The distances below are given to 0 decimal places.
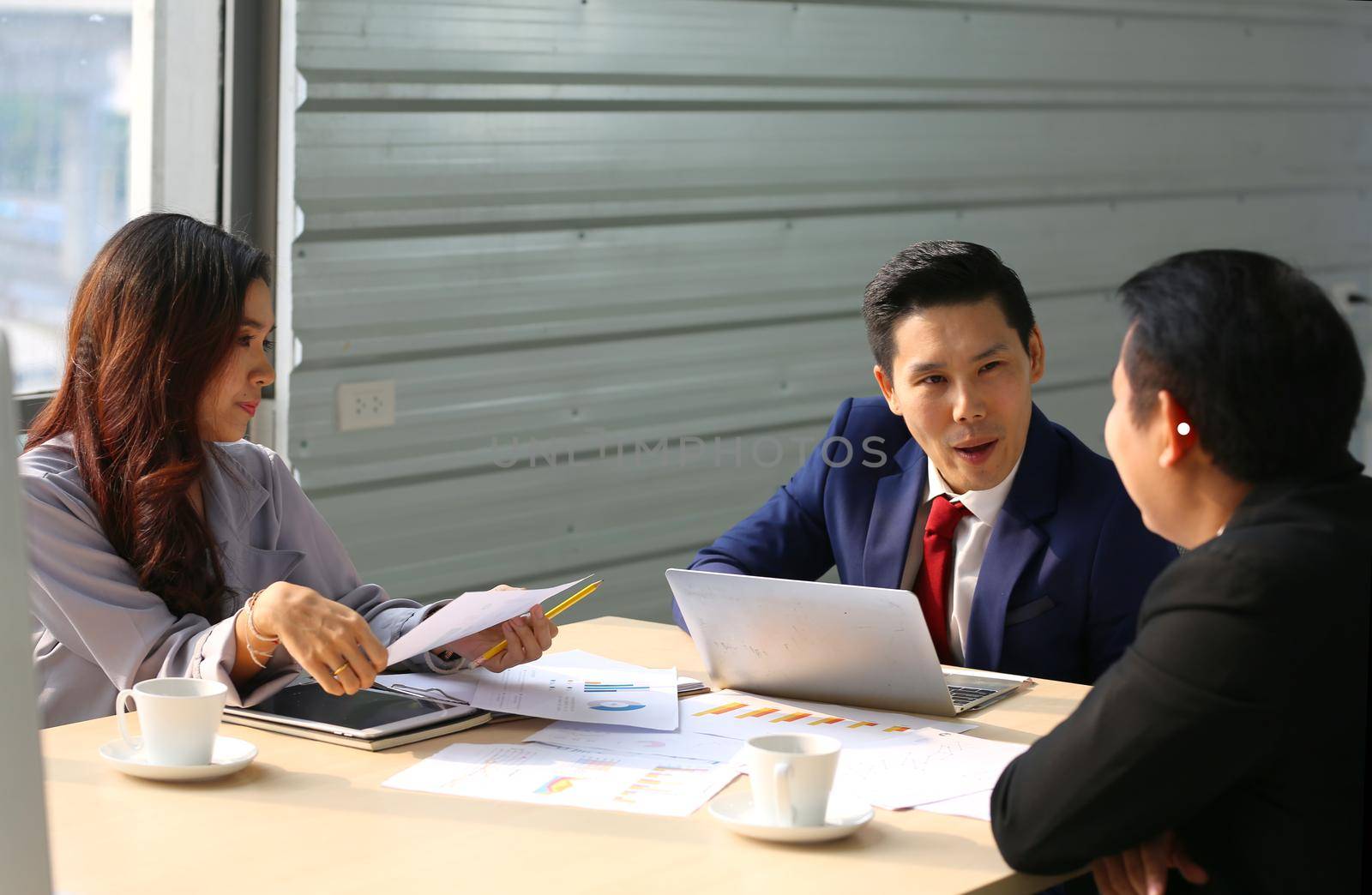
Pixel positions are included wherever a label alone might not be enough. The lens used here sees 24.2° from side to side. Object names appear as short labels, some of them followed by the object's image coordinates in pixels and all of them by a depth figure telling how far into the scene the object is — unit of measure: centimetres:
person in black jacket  271
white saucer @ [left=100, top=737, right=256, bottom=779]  295
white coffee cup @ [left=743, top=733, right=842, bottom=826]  283
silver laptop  320
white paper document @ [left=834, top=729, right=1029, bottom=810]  297
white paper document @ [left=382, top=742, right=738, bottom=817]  295
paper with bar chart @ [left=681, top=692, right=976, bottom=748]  316
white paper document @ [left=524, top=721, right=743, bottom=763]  309
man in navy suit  352
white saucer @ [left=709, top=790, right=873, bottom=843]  283
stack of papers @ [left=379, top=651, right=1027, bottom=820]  297
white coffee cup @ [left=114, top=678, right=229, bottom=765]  296
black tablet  312
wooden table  275
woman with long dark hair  329
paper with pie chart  321
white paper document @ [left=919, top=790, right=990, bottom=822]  292
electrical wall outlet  472
